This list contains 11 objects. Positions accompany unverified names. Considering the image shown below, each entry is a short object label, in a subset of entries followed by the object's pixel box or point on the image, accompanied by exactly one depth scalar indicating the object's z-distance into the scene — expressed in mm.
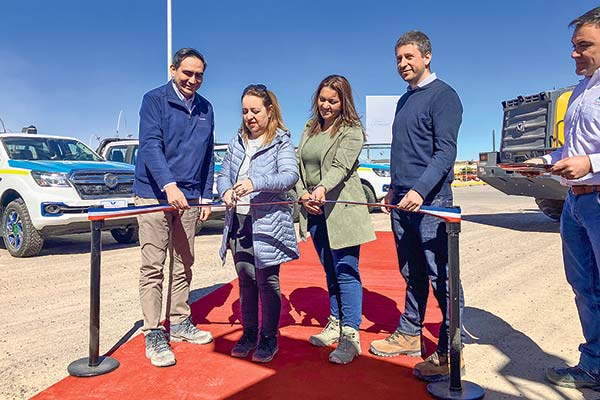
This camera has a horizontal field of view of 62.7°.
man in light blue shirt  2539
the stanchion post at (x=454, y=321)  2682
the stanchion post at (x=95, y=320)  3137
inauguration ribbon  2715
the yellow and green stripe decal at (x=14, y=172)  7139
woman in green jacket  3324
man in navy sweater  2883
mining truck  8637
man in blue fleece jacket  3363
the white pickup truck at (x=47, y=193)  7004
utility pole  18750
